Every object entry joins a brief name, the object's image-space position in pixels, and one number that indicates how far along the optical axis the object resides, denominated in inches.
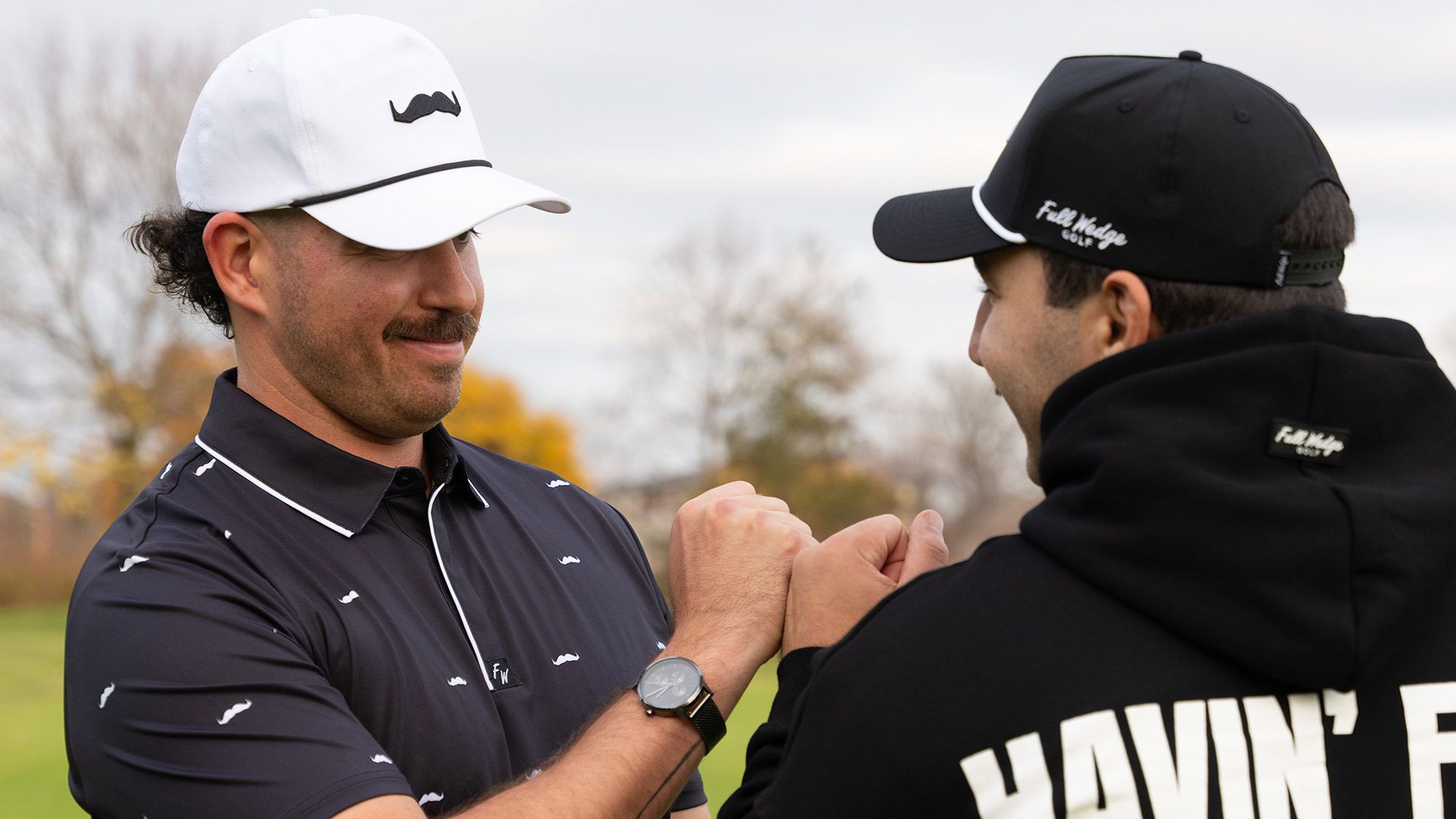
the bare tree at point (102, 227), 1175.6
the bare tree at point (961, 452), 1342.3
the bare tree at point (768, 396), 1288.1
